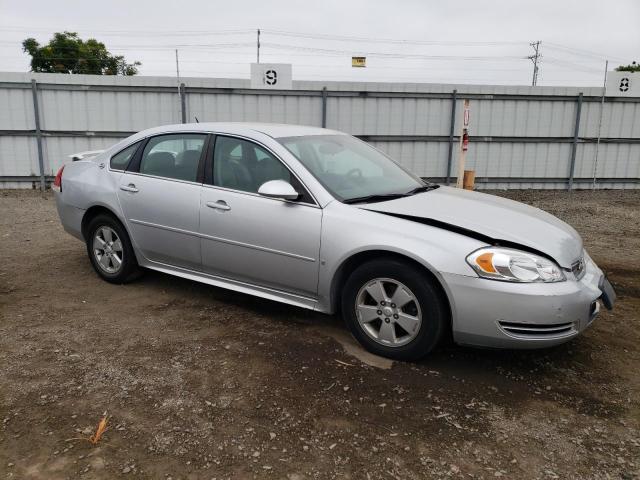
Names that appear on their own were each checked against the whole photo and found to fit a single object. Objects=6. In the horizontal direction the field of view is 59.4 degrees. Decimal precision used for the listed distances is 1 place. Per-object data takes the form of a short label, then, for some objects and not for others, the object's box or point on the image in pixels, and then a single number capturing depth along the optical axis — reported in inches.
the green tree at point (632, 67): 1721.0
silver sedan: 132.9
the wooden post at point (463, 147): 363.3
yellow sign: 548.4
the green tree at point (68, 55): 1758.1
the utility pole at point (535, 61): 2033.7
